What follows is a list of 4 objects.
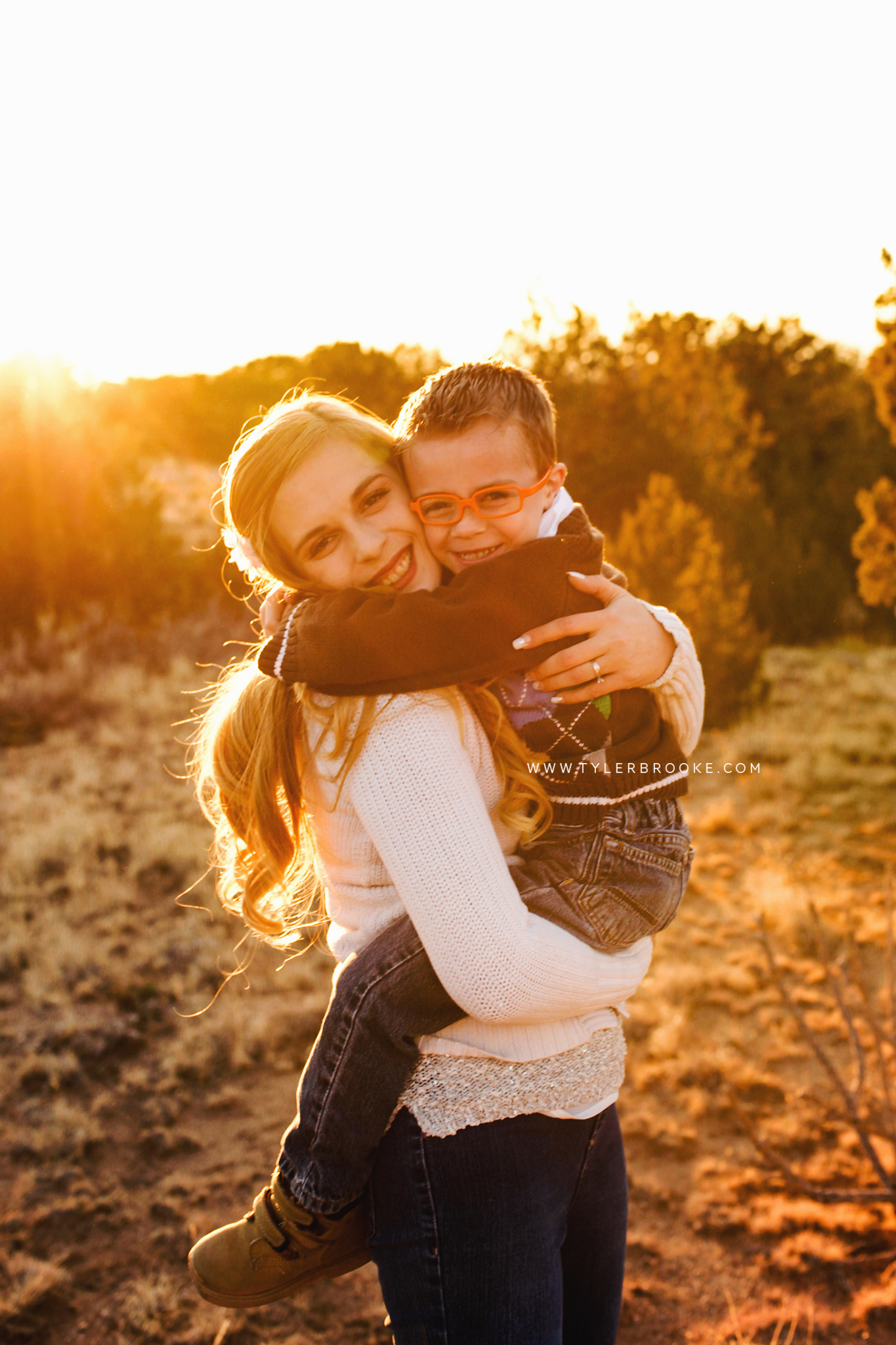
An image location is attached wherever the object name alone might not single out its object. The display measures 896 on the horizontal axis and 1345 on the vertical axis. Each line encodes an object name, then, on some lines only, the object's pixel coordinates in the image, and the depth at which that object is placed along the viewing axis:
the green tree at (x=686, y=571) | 8.31
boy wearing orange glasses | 1.23
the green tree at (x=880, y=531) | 6.12
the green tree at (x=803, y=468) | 13.14
